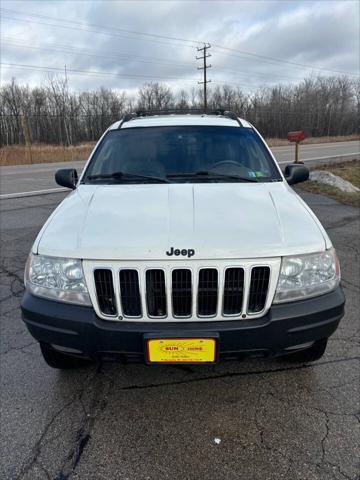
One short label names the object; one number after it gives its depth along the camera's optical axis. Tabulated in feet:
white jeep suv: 6.49
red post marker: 42.58
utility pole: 149.59
